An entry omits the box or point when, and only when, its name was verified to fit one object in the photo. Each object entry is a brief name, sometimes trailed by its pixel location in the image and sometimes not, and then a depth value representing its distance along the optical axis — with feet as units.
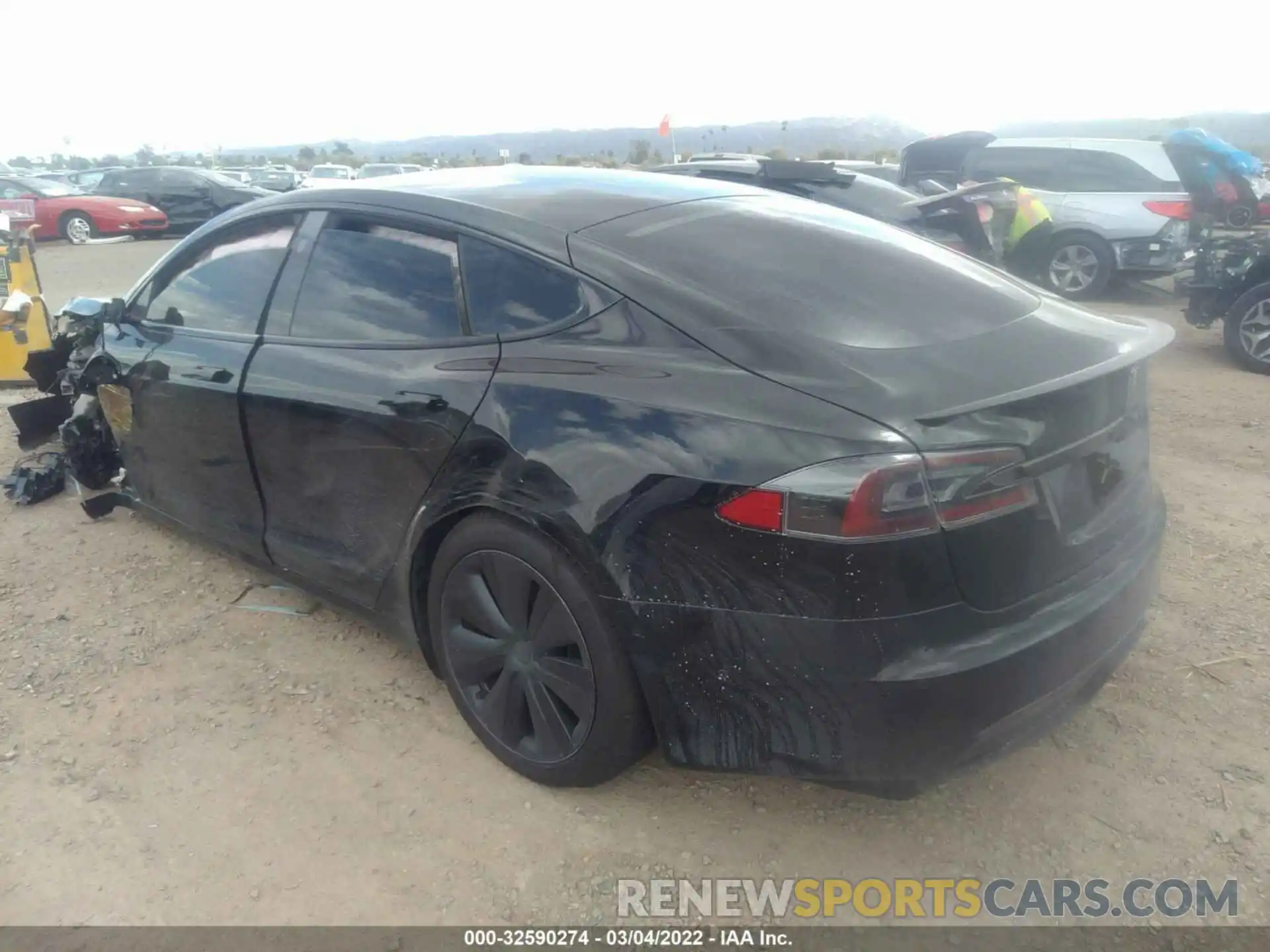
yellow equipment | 19.99
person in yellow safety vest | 33.68
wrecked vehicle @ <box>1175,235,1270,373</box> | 24.64
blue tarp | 32.89
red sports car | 62.75
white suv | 34.68
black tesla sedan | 6.77
